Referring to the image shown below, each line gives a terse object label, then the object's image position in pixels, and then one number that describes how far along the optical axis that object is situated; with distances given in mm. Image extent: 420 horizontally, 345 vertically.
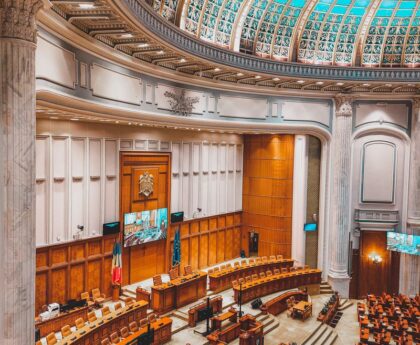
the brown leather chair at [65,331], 8898
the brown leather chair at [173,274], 12836
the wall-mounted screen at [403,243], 15155
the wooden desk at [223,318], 10906
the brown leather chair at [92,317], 9852
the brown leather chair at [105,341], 8828
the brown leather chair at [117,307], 10377
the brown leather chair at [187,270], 13503
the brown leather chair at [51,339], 8375
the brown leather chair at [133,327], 9836
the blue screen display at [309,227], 16219
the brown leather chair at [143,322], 10259
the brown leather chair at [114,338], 9148
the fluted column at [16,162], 4824
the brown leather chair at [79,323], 9516
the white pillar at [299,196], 16141
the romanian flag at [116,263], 11922
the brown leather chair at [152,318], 10333
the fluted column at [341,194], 15492
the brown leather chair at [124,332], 9508
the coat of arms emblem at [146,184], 13086
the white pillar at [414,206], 15305
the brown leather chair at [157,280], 12039
